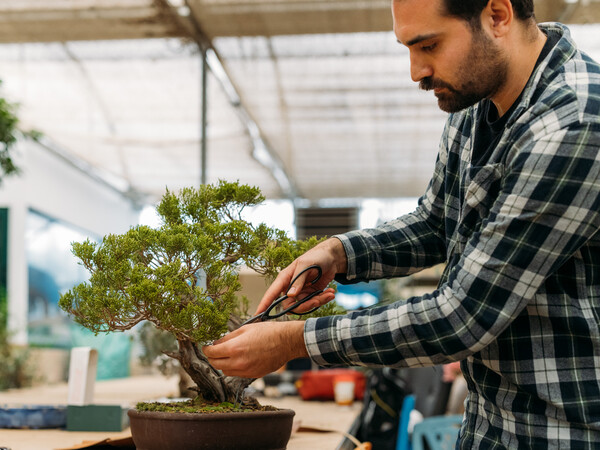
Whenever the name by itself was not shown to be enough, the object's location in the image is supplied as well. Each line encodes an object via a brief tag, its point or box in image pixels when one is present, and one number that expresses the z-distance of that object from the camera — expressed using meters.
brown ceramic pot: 1.11
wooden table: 1.65
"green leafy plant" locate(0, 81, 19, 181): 3.47
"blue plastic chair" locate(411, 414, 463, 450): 3.02
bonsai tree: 1.11
